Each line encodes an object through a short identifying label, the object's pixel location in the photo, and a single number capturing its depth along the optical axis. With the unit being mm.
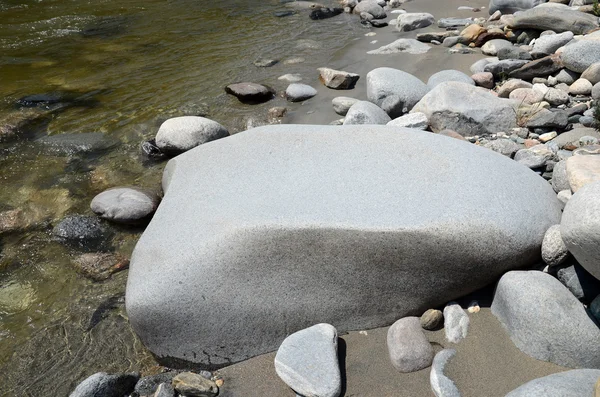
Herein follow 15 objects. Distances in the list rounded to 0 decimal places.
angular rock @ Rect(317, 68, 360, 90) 6766
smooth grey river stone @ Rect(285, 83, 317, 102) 6684
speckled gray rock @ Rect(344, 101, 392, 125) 5348
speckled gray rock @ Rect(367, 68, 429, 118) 5711
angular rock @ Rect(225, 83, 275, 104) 6738
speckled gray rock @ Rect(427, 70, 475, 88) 6023
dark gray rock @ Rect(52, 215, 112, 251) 4371
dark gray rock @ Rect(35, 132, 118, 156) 5797
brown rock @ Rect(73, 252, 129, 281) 4031
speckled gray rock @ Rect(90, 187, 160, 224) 4492
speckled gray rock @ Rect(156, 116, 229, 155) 5500
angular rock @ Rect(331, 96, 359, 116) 6008
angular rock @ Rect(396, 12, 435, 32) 8805
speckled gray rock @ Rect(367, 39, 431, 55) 7698
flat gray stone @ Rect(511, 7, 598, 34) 6703
